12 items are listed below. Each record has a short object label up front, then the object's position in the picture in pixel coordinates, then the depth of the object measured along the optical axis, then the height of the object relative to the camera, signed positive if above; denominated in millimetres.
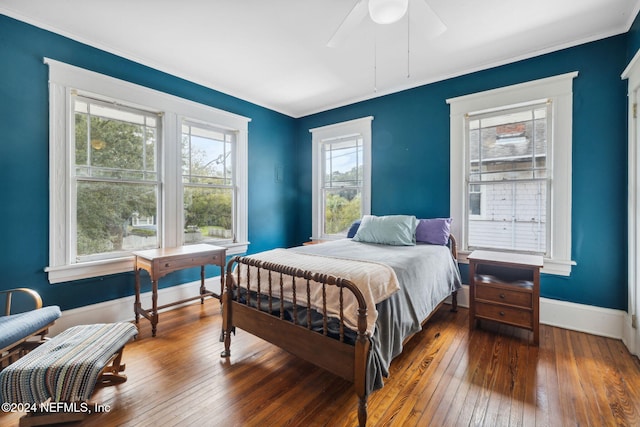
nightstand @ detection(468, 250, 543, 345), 2354 -710
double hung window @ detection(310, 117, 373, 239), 4055 +563
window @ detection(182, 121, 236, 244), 3457 +385
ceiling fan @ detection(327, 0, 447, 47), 1632 +1280
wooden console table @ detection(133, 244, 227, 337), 2553 -494
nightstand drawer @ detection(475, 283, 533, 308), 2379 -743
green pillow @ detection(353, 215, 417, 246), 2984 -212
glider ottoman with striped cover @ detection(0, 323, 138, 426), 1410 -857
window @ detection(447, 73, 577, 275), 2721 +455
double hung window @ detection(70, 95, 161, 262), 2650 +324
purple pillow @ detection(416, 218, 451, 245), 3031 -210
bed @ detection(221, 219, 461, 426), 1532 -609
